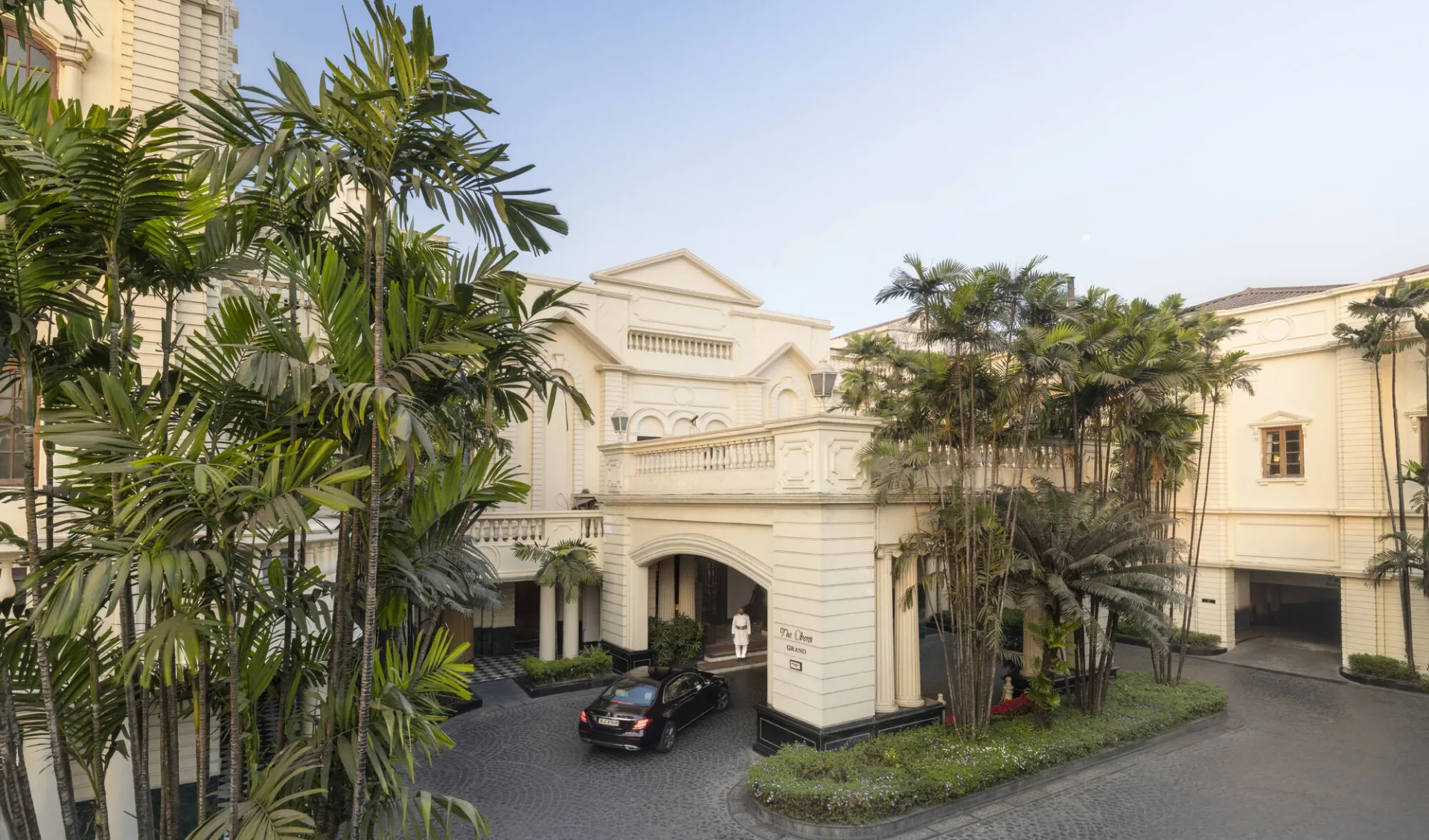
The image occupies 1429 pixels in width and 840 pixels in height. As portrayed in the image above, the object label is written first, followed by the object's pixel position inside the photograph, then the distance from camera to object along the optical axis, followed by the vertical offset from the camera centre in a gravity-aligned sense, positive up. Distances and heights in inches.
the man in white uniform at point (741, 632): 796.6 -186.8
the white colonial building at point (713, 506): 530.0 -46.1
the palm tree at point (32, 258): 161.8 +43.3
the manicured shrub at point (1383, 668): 746.8 -216.1
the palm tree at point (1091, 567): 528.4 -83.5
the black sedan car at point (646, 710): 534.3 -185.1
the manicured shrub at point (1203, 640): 911.0 -225.4
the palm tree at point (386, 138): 171.0 +74.1
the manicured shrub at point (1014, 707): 600.1 -202.1
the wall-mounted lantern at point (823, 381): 549.6 +50.1
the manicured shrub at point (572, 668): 708.7 -202.0
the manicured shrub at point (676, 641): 751.7 -186.0
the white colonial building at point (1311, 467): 784.3 -19.5
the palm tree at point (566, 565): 731.4 -109.7
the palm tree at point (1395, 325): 727.7 +121.4
